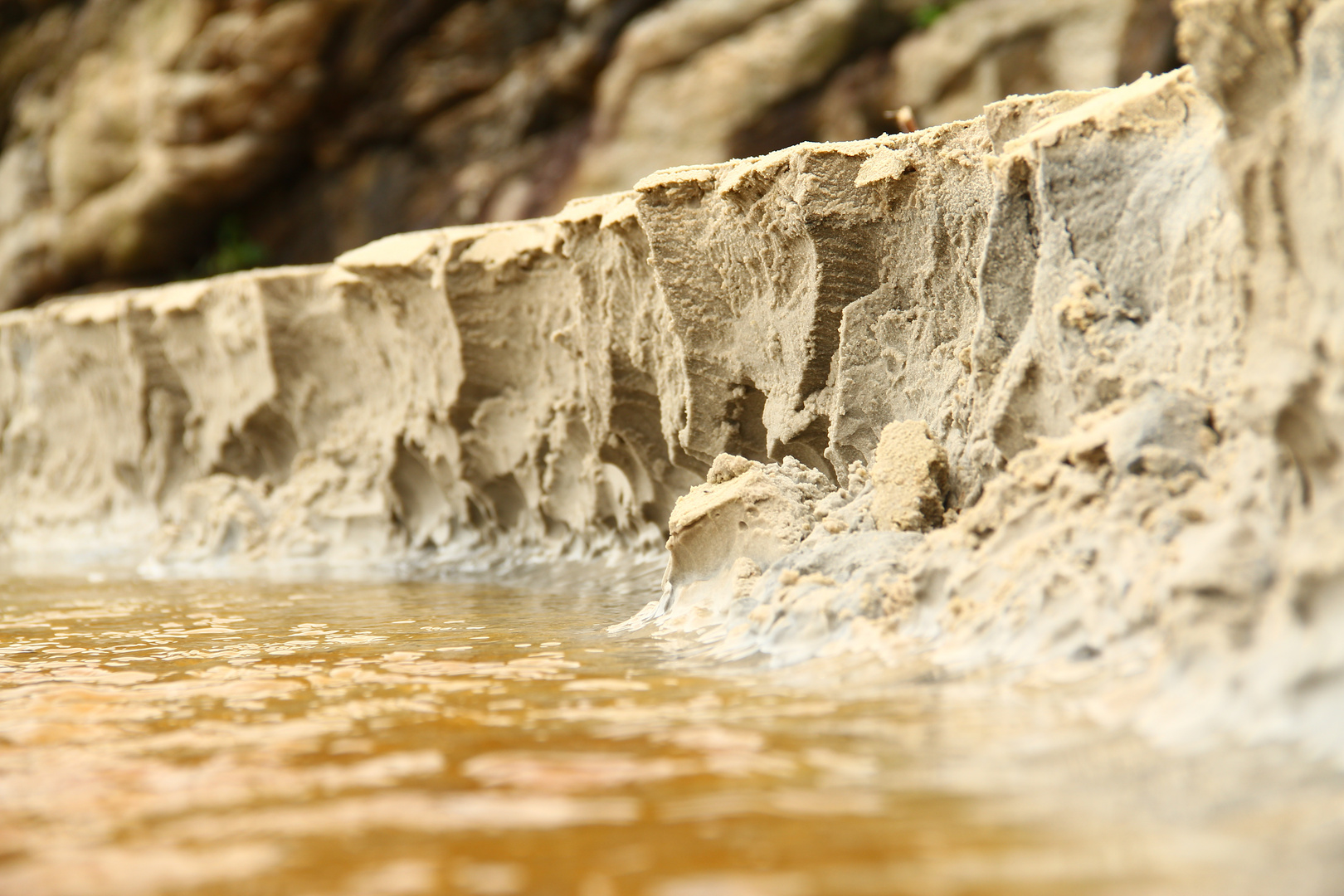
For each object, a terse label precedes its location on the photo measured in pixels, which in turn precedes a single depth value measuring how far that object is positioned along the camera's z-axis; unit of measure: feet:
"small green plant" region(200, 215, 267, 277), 46.03
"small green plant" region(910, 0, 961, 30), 34.91
